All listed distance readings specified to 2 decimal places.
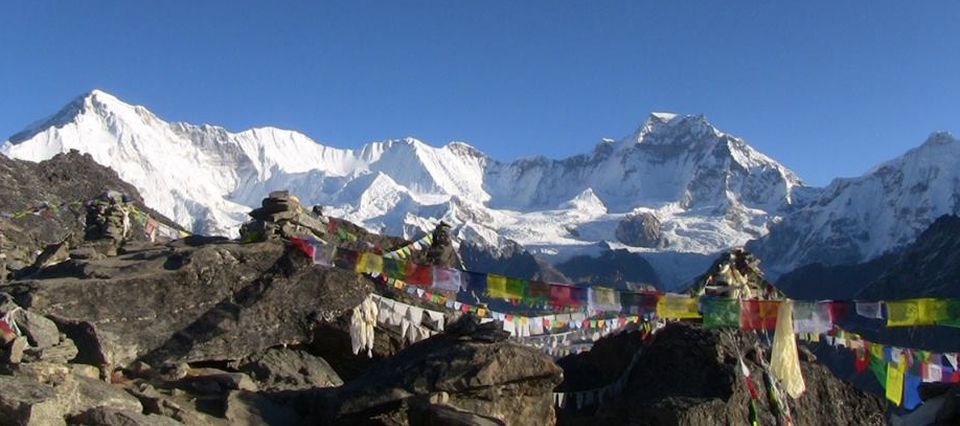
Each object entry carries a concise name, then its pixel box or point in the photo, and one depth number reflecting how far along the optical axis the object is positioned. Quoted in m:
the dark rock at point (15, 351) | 11.91
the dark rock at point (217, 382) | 13.79
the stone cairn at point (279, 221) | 21.09
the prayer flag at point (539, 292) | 20.31
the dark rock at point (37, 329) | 13.47
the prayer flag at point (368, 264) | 20.36
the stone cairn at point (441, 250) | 27.08
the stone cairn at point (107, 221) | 24.95
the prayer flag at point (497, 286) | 20.58
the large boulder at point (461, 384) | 13.05
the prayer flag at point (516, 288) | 20.39
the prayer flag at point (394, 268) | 20.50
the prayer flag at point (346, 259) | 20.20
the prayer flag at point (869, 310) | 19.25
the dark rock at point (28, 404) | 10.20
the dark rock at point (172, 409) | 11.77
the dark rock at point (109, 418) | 10.63
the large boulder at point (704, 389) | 16.92
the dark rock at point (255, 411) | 12.54
